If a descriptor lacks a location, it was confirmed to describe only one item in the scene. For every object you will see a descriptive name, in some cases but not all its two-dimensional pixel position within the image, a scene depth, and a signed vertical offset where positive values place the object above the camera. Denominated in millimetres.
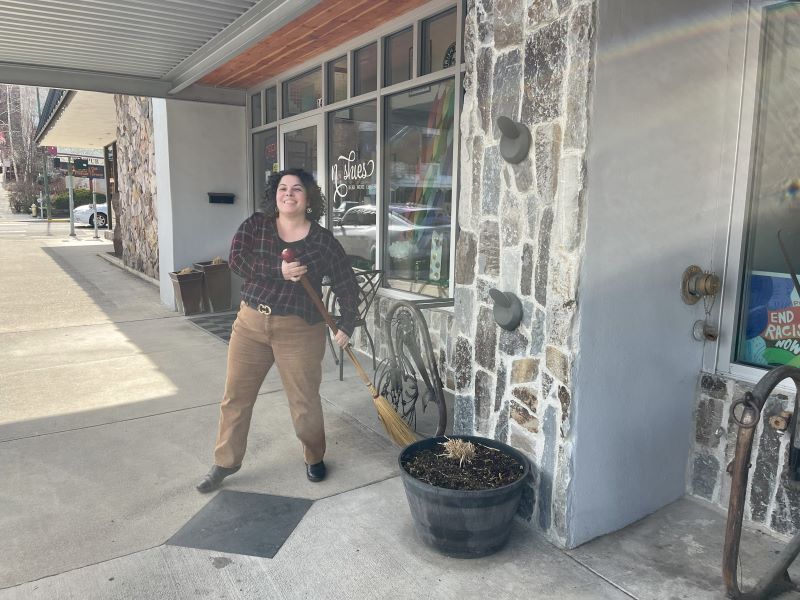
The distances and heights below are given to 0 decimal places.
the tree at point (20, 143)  40784 +4565
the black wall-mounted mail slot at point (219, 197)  8047 +116
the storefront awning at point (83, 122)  11446 +1827
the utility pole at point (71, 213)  21891 -297
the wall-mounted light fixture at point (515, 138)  2691 +307
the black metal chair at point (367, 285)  5207 -661
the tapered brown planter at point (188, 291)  7629 -1016
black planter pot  2535 -1229
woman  3150 -524
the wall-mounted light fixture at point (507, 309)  2814 -434
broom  3488 -1165
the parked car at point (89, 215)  28047 -447
